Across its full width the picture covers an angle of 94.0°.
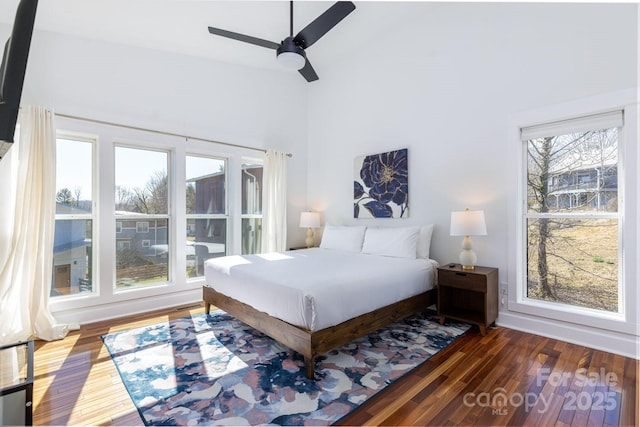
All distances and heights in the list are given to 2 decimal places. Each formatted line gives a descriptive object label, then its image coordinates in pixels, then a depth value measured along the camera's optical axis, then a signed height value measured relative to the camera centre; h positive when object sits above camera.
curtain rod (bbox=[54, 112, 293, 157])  3.07 +1.02
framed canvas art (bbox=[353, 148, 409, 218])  3.89 +0.41
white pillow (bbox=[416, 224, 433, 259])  3.44 -0.30
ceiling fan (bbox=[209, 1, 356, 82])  2.40 +1.59
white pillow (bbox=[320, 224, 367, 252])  3.98 -0.31
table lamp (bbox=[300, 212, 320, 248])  4.68 -0.08
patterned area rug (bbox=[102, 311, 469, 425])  1.74 -1.12
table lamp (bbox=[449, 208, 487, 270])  2.87 -0.13
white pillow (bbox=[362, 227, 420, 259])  3.39 -0.31
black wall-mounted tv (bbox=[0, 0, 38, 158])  0.95 +0.49
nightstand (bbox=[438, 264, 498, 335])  2.80 -0.84
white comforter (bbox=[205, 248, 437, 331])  2.13 -0.56
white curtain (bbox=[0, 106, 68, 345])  2.67 -0.19
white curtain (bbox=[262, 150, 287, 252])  4.51 +0.20
